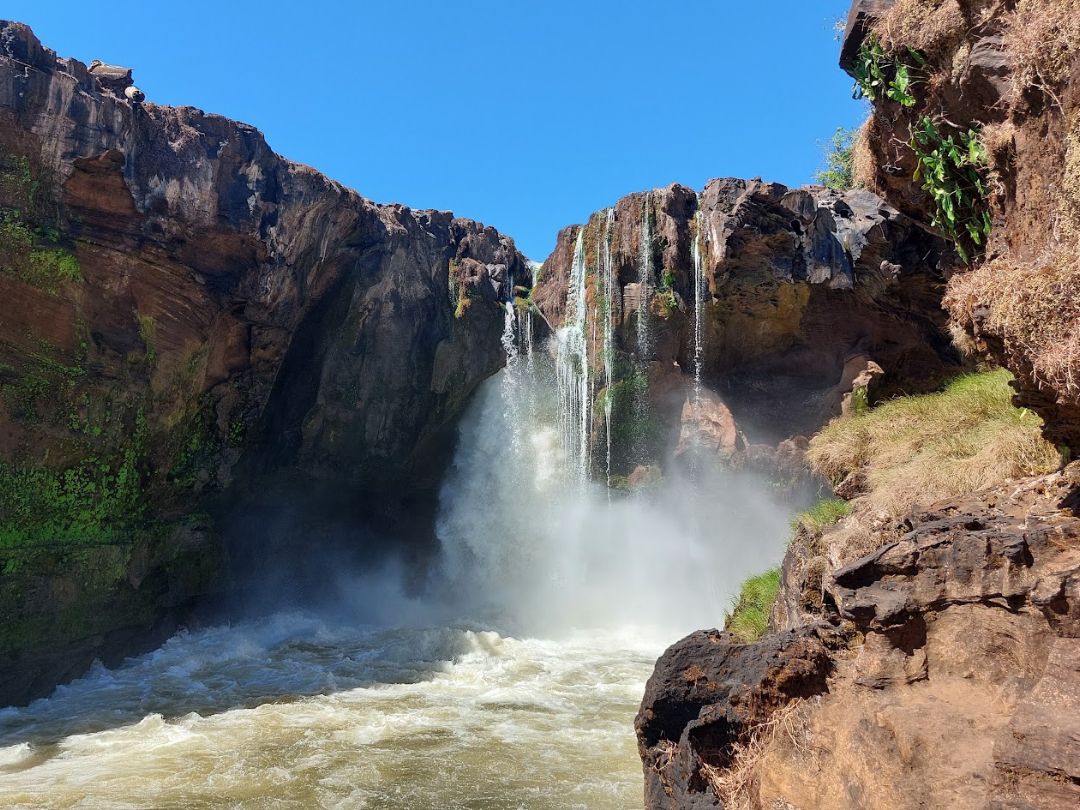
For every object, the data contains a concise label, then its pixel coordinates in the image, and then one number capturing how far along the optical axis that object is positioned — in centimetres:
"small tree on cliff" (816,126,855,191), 2680
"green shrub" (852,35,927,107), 621
